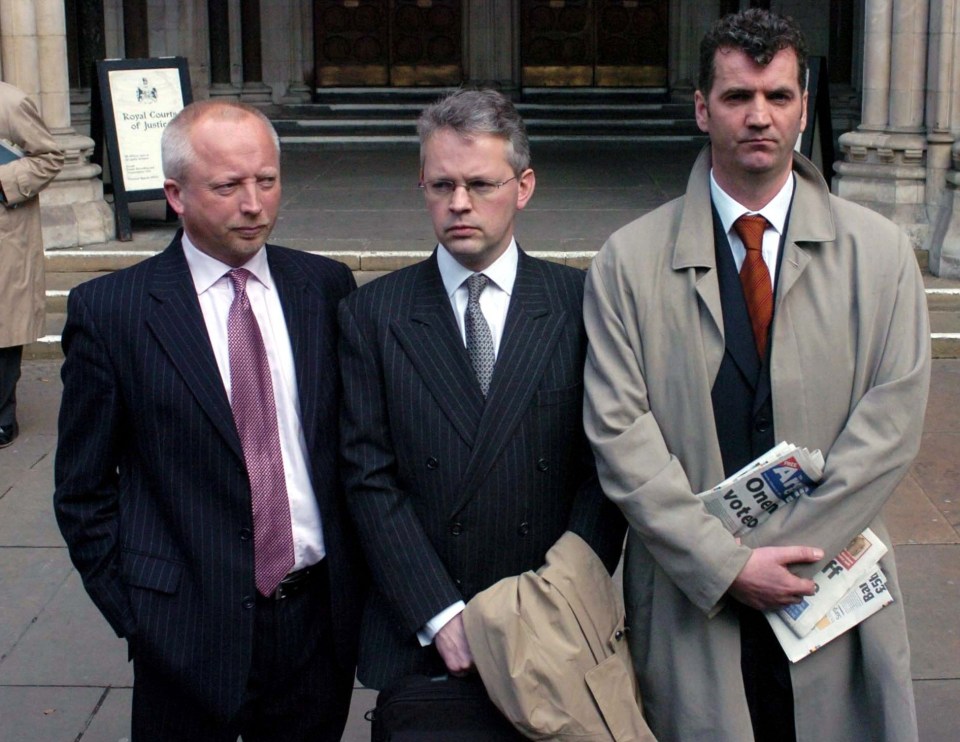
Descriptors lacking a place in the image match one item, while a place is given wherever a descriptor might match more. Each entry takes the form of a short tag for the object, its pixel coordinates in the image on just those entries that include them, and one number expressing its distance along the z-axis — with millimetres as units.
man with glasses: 2926
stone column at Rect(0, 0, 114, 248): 9828
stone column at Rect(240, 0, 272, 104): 16344
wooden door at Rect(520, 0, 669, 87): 16969
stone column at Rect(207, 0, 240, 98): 16125
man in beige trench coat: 2857
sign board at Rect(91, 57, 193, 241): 10445
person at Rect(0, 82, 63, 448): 6996
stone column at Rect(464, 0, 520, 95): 16797
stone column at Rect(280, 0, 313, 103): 16625
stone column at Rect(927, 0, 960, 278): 9406
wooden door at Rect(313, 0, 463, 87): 17000
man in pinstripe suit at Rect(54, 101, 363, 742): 2975
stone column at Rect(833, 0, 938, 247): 9883
